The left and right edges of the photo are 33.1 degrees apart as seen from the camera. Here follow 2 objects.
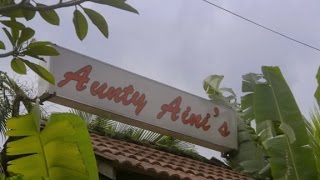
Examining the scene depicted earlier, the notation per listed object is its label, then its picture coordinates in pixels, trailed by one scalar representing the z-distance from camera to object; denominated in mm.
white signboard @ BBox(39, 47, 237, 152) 7152
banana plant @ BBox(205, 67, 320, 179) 4895
